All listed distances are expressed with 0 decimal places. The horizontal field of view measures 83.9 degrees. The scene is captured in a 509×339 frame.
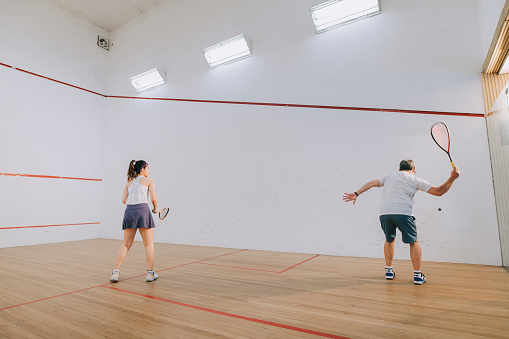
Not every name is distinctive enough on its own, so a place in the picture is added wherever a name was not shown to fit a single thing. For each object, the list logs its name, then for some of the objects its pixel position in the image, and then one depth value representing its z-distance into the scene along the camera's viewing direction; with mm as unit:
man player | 2031
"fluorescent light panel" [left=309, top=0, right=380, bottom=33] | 3257
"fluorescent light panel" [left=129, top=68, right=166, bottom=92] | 4711
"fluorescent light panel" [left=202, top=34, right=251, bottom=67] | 3968
